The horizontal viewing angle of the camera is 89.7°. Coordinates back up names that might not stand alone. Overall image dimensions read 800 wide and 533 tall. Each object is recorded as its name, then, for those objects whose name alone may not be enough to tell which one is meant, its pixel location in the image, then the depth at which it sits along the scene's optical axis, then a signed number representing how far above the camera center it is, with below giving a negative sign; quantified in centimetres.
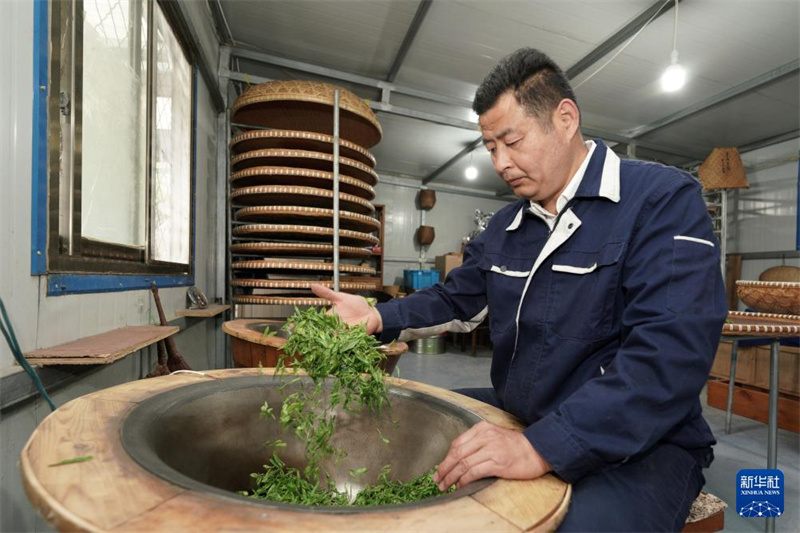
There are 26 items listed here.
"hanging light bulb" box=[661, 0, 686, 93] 353 +172
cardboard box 845 +1
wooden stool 115 -72
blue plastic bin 838 -36
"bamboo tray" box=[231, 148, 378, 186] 258 +65
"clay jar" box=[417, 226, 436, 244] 947 +63
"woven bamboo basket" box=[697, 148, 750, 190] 618 +151
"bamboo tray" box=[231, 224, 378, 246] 259 +17
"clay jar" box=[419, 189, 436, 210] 944 +148
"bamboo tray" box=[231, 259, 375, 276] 262 -5
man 86 -15
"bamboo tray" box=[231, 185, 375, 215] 257 +42
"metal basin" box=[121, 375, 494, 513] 104 -52
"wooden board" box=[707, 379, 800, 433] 363 -135
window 139 +53
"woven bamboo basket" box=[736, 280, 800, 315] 249 -18
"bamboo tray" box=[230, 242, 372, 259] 263 +6
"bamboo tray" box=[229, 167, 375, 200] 256 +53
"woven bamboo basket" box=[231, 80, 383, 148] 262 +104
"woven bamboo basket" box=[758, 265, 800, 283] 611 -8
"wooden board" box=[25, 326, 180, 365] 119 -31
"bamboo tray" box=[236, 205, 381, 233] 257 +29
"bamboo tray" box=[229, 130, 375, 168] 262 +79
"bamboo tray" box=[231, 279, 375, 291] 263 -17
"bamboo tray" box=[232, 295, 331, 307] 259 -28
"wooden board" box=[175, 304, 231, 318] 275 -40
